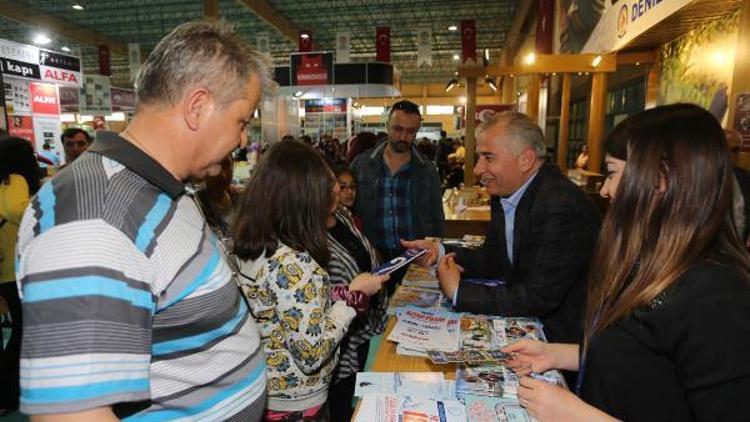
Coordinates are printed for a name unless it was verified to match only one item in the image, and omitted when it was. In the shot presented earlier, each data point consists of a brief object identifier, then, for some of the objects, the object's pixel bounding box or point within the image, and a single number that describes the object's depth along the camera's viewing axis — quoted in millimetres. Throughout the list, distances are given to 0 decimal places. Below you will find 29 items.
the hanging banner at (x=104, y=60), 15023
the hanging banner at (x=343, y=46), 11867
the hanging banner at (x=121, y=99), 16783
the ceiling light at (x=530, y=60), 6430
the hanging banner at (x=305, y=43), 13491
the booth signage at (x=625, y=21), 4129
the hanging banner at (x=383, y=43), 12328
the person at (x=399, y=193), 3523
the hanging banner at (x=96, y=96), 13430
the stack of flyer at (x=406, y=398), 1231
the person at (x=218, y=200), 2697
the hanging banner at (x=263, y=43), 13077
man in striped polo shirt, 695
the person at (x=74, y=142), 5102
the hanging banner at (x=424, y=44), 11930
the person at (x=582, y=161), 8649
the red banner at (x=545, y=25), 9367
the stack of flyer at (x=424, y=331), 1605
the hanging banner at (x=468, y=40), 11578
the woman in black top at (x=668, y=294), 866
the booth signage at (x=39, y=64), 8461
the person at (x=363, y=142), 5176
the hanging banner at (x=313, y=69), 11297
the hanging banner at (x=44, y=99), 9328
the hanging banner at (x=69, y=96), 14875
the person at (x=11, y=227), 2941
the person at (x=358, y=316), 1960
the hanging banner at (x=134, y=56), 13438
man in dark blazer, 1717
